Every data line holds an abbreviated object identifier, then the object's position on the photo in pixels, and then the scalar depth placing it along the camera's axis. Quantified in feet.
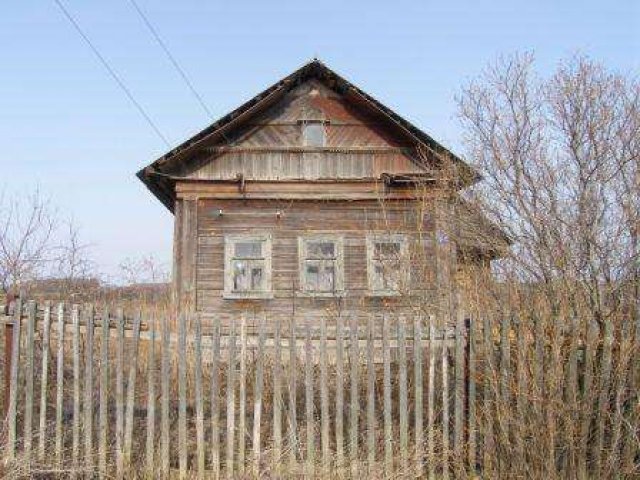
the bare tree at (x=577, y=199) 19.51
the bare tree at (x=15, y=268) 40.09
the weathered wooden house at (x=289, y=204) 42.14
